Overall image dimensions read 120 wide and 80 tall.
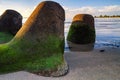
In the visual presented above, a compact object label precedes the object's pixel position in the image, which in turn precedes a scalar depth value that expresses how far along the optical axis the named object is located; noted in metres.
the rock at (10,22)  7.25
